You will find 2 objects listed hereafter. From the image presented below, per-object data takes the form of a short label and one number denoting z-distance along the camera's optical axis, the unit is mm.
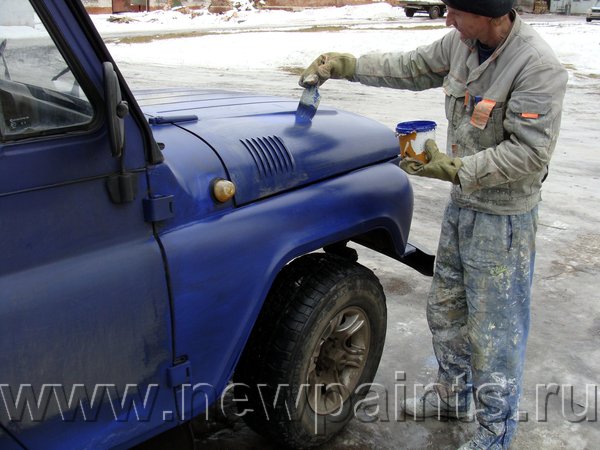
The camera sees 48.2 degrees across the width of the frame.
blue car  1721
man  2492
